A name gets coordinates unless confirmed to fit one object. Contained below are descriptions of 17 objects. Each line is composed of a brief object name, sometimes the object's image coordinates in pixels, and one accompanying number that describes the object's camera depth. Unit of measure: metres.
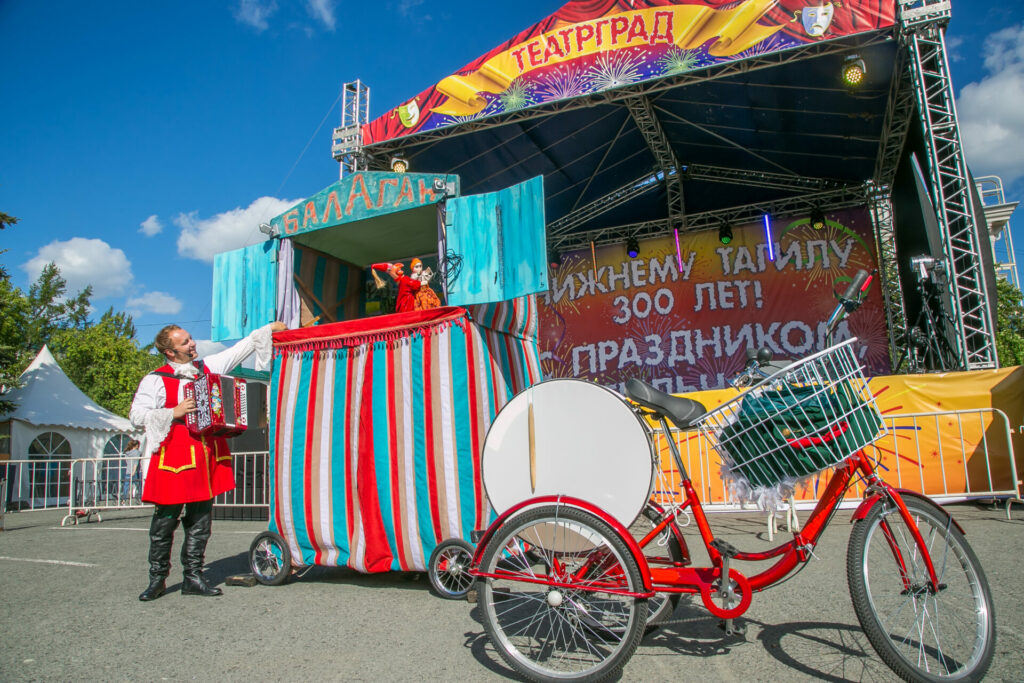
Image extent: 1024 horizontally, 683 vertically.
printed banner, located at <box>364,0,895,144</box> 8.49
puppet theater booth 3.80
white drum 2.39
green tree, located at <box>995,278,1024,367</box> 21.11
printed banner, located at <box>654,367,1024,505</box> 6.03
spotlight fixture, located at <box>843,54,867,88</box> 8.55
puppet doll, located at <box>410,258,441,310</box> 5.19
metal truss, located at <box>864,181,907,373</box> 11.62
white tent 14.19
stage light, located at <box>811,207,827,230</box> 12.25
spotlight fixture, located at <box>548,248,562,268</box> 14.35
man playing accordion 3.65
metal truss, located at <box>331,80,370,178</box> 10.77
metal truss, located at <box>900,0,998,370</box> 7.82
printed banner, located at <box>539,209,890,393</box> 12.12
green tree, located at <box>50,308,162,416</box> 27.14
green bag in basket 2.10
